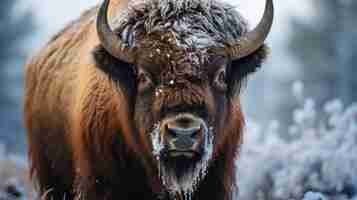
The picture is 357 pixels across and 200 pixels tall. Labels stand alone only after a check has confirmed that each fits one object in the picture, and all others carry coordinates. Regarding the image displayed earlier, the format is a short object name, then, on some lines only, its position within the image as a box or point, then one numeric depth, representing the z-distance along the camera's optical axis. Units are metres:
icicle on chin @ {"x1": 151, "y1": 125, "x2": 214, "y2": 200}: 12.77
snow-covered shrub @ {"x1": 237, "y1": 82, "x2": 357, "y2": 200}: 22.33
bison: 12.66
